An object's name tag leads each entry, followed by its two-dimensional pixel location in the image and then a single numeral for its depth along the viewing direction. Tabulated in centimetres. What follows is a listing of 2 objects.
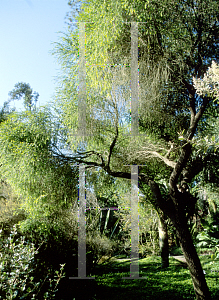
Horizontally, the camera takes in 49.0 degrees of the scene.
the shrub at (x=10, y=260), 183
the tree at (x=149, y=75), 315
